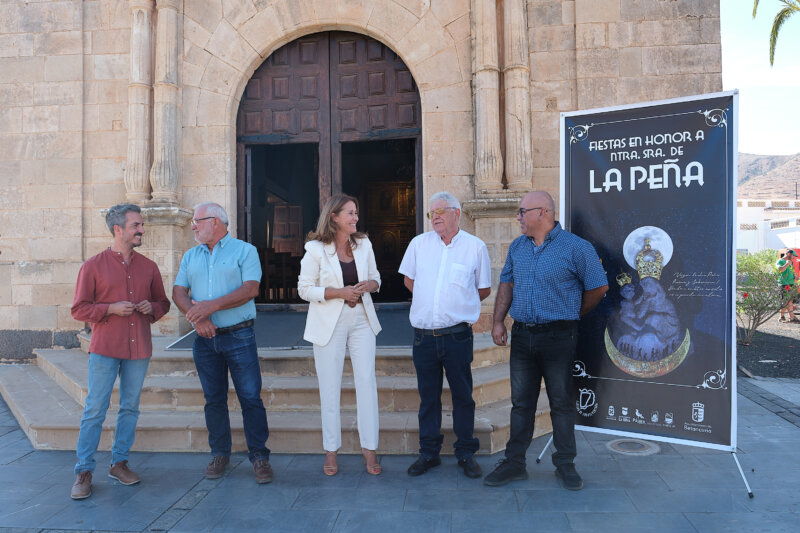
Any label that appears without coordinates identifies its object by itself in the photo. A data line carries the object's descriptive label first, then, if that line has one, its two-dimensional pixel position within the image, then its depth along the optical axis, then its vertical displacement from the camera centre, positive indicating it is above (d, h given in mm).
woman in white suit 3850 -383
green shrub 9695 -492
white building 38306 +3114
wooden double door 7207 +2161
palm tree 17859 +8024
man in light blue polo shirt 3824 -423
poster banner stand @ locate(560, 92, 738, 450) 3652 +28
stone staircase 4391 -1258
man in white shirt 3818 -386
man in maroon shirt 3654 -421
